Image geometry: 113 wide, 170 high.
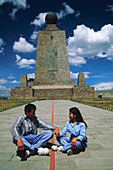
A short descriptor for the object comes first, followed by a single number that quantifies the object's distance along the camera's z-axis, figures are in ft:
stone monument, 94.53
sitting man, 9.12
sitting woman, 9.19
